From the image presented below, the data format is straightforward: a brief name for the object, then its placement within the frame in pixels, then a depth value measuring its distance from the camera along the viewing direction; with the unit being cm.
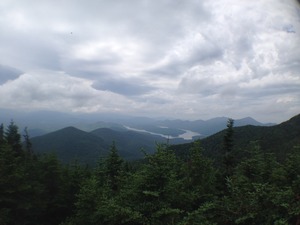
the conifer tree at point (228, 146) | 4266
